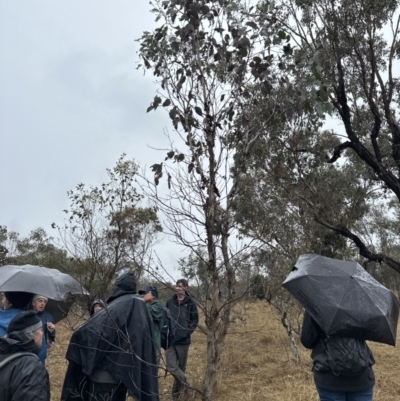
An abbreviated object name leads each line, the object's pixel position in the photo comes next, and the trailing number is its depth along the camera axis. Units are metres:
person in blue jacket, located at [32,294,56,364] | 3.86
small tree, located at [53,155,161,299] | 8.45
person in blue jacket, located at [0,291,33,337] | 3.36
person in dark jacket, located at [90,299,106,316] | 4.63
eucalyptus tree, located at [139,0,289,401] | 3.38
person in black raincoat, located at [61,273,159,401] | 3.23
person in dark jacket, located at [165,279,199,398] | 6.22
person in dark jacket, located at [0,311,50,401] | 2.16
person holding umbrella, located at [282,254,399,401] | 3.04
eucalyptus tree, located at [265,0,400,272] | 12.02
